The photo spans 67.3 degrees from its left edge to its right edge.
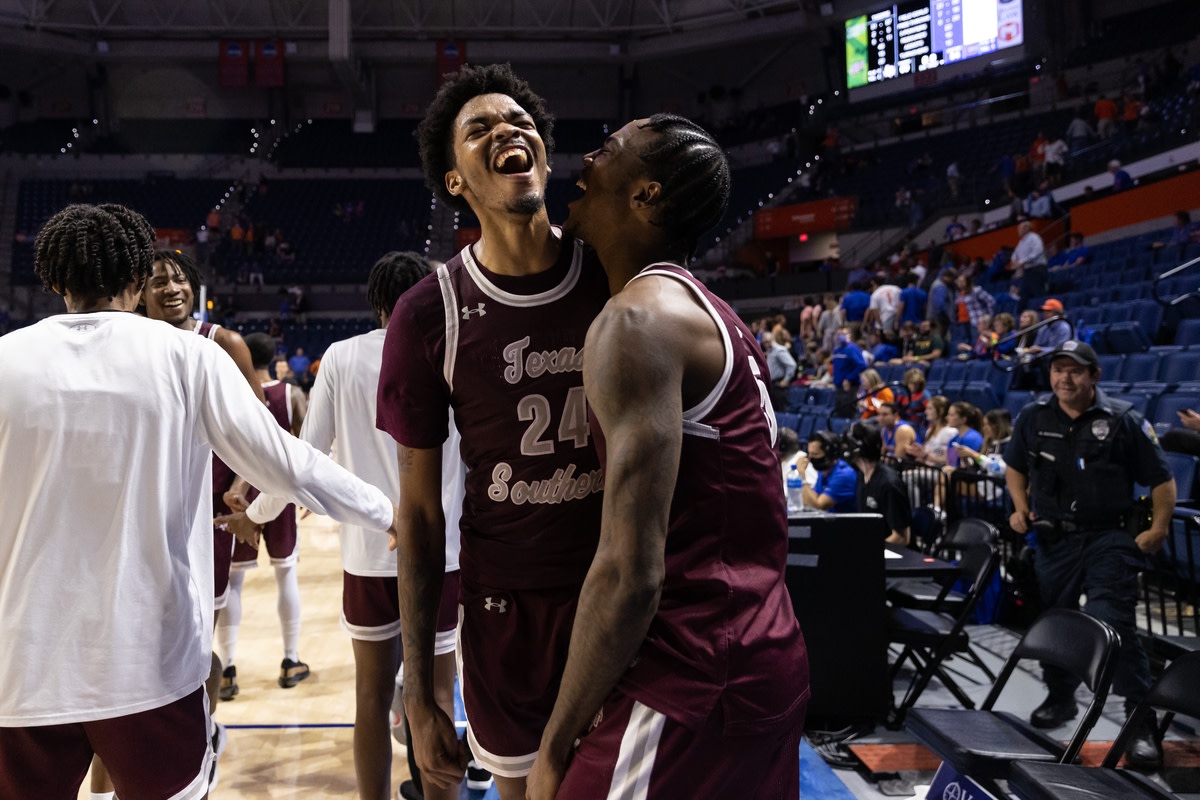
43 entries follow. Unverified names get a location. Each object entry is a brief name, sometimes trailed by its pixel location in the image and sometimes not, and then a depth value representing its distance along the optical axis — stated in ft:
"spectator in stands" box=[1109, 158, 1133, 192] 44.19
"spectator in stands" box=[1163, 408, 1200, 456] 14.75
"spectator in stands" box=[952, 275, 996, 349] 35.42
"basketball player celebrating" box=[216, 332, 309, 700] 13.61
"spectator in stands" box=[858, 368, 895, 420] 27.81
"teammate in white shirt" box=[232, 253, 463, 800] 8.63
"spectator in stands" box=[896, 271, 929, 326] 39.91
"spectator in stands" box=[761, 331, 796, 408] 38.52
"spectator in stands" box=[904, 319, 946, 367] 35.27
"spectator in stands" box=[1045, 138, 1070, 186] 52.19
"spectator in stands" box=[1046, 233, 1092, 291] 37.63
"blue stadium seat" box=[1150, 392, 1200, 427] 19.86
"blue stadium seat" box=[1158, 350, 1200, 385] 22.84
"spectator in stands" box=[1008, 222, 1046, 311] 37.37
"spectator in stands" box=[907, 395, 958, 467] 22.24
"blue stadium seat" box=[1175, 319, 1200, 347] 26.20
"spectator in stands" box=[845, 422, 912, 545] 17.58
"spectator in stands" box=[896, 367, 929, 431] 28.07
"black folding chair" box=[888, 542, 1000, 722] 13.00
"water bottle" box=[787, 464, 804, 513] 17.76
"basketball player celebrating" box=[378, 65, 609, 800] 5.69
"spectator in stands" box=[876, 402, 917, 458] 23.18
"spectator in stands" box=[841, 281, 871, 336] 44.60
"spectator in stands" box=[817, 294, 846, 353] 43.34
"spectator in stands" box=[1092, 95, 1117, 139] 52.03
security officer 12.90
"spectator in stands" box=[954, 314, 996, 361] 31.40
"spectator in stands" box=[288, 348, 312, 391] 55.57
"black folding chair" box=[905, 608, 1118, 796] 8.53
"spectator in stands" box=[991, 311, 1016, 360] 29.43
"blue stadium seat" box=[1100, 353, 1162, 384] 24.44
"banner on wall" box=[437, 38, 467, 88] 77.51
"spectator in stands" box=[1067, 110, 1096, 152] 53.11
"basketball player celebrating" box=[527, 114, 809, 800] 4.09
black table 13.87
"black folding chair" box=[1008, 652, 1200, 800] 7.75
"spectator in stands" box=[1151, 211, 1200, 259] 33.65
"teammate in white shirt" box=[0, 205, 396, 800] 5.68
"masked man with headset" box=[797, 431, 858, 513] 18.90
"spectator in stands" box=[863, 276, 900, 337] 40.37
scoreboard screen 63.16
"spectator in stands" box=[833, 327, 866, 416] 33.50
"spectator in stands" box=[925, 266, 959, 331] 36.81
